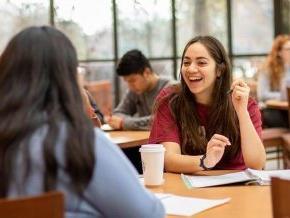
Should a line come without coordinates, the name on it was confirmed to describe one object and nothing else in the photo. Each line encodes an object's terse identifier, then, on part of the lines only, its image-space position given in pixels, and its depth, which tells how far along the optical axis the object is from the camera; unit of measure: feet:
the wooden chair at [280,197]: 5.03
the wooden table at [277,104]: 19.30
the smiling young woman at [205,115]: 9.27
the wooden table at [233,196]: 6.57
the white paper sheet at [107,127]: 14.78
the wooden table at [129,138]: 12.41
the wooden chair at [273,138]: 19.53
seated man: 16.41
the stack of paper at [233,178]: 8.07
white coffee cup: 8.05
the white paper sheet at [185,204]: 6.67
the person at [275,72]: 21.99
